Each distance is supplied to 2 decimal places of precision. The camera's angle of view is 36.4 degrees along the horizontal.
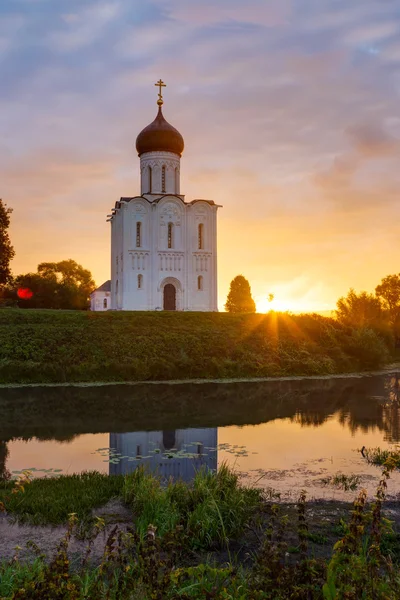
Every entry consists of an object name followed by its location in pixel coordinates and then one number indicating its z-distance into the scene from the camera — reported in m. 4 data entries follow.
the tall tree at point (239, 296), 60.97
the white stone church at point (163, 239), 41.78
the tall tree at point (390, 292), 65.44
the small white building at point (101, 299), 69.94
